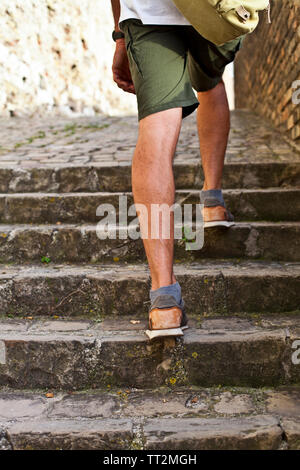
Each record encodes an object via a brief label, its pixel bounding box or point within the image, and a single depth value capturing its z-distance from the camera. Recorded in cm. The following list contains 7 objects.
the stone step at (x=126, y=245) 228
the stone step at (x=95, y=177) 288
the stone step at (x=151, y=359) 170
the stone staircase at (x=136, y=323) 147
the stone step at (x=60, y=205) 266
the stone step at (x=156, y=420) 141
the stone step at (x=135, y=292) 199
